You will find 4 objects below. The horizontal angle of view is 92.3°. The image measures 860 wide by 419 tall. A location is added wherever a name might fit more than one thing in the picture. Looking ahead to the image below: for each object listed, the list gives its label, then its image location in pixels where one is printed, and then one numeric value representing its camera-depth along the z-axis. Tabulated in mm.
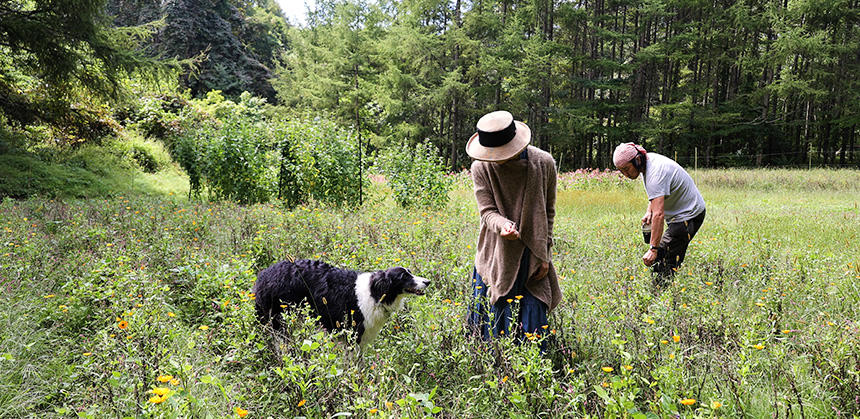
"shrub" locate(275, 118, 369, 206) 8898
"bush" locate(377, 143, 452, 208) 8812
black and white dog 2949
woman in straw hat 2535
